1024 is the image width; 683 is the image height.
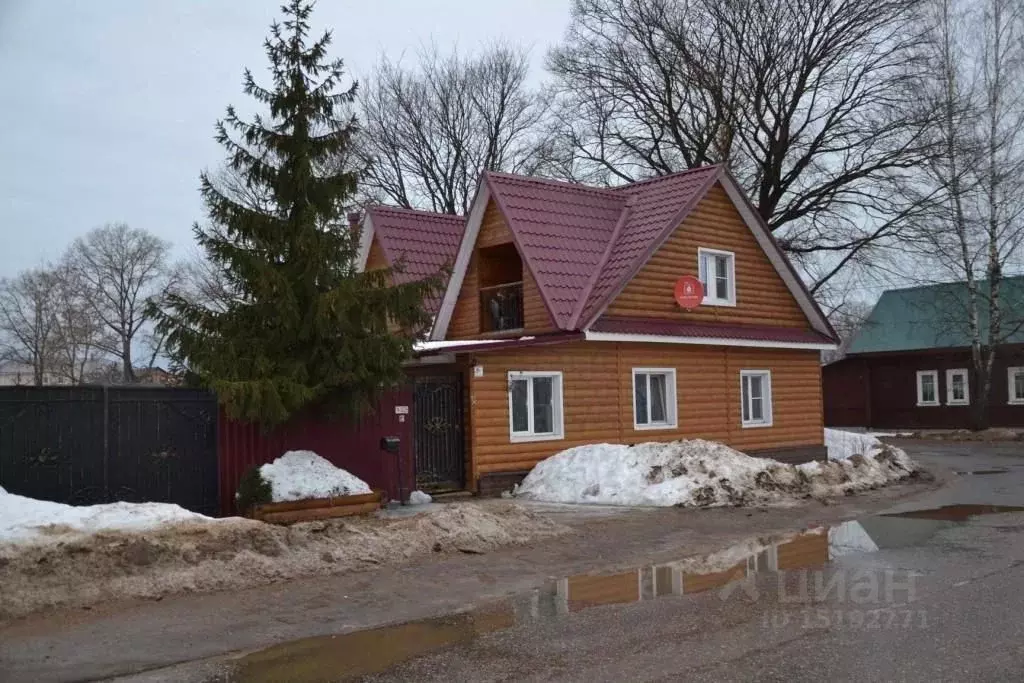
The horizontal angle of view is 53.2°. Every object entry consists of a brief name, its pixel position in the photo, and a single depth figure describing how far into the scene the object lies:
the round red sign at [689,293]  21.72
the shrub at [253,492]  13.75
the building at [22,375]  54.72
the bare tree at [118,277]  54.62
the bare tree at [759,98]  34.09
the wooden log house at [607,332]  18.72
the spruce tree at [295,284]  13.97
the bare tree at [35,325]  54.72
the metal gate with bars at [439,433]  18.14
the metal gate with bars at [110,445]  13.18
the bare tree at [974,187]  33.88
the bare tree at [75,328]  54.16
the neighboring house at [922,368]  40.81
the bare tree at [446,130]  42.81
